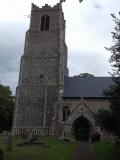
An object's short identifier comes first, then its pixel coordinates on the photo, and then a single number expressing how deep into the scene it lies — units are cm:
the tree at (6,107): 2233
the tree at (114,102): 1014
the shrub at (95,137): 1676
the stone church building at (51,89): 1964
